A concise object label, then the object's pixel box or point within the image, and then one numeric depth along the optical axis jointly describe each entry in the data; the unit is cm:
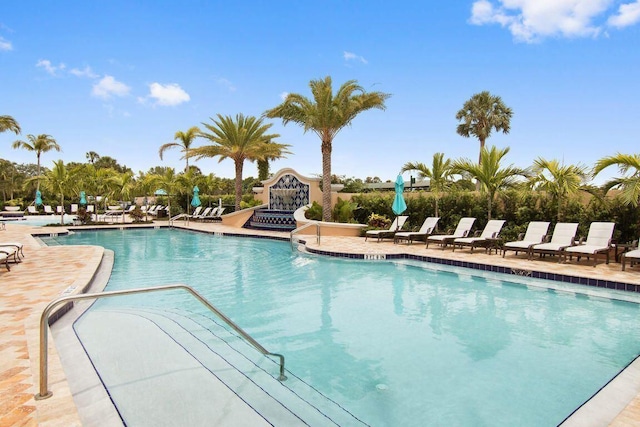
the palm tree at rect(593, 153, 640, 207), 874
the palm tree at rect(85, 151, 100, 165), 6475
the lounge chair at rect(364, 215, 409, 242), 1472
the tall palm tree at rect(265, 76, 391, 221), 1728
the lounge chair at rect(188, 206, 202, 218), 2772
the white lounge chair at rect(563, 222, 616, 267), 908
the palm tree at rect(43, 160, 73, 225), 2242
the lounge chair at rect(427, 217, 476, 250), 1209
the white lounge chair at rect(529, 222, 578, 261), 966
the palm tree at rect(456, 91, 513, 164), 3669
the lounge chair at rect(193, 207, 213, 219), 2656
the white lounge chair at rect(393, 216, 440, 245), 1352
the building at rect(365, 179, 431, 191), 4558
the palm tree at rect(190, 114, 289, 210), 2355
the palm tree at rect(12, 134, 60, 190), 4231
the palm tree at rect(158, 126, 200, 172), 3300
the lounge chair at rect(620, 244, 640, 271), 840
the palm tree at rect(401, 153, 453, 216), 1480
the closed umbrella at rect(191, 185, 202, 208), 2497
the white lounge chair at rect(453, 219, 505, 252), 1134
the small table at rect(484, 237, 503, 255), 1129
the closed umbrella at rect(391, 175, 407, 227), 1438
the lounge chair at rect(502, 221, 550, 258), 1032
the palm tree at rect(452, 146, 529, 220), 1250
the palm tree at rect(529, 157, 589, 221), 1091
